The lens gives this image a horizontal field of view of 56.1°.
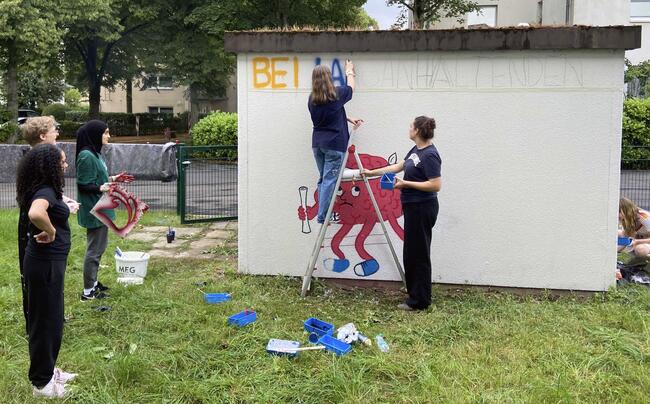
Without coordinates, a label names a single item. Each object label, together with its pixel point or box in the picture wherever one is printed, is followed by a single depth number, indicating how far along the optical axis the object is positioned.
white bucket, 6.20
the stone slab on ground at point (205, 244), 7.92
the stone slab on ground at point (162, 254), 7.50
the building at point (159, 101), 43.49
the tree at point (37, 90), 42.39
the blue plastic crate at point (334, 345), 4.29
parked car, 37.97
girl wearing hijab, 5.51
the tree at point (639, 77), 21.58
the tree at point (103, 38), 25.25
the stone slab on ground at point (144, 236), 8.45
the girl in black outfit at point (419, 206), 5.09
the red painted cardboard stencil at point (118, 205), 5.52
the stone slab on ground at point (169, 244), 7.99
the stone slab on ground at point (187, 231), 8.82
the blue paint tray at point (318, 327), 4.65
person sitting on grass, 6.18
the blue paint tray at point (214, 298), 5.50
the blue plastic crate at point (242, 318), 4.86
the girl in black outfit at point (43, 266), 3.60
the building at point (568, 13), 22.55
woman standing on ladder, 5.44
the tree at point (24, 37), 21.38
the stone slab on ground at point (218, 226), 9.31
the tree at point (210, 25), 25.56
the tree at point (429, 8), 20.03
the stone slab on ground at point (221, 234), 8.64
